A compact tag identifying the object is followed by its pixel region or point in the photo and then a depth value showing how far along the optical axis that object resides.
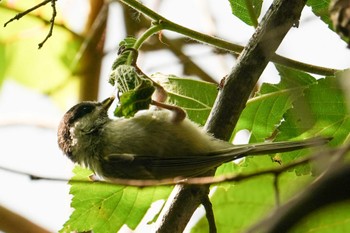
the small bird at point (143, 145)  4.63
